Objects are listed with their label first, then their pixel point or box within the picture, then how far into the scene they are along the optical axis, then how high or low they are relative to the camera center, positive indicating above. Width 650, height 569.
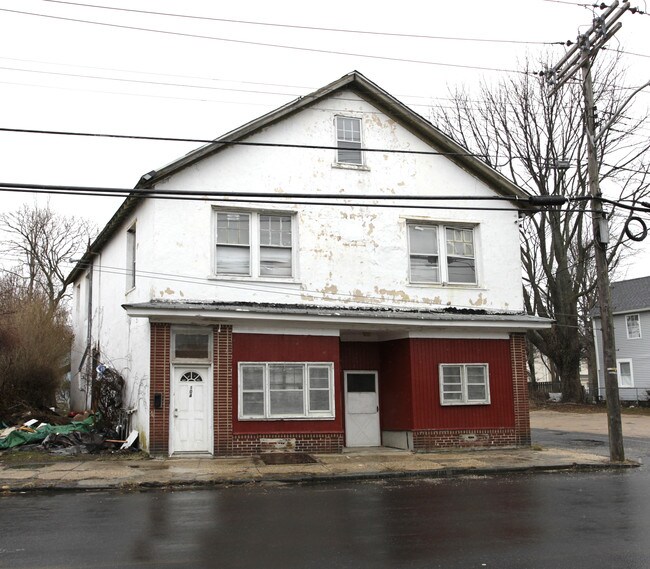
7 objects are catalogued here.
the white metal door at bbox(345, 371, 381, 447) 18.47 -0.77
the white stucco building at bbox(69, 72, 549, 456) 15.78 +2.25
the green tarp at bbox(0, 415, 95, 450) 16.36 -1.10
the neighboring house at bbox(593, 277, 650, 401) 39.06 +2.23
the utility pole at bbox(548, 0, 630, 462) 15.36 +3.85
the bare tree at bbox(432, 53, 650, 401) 34.72 +8.57
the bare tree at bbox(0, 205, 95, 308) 45.09 +9.50
